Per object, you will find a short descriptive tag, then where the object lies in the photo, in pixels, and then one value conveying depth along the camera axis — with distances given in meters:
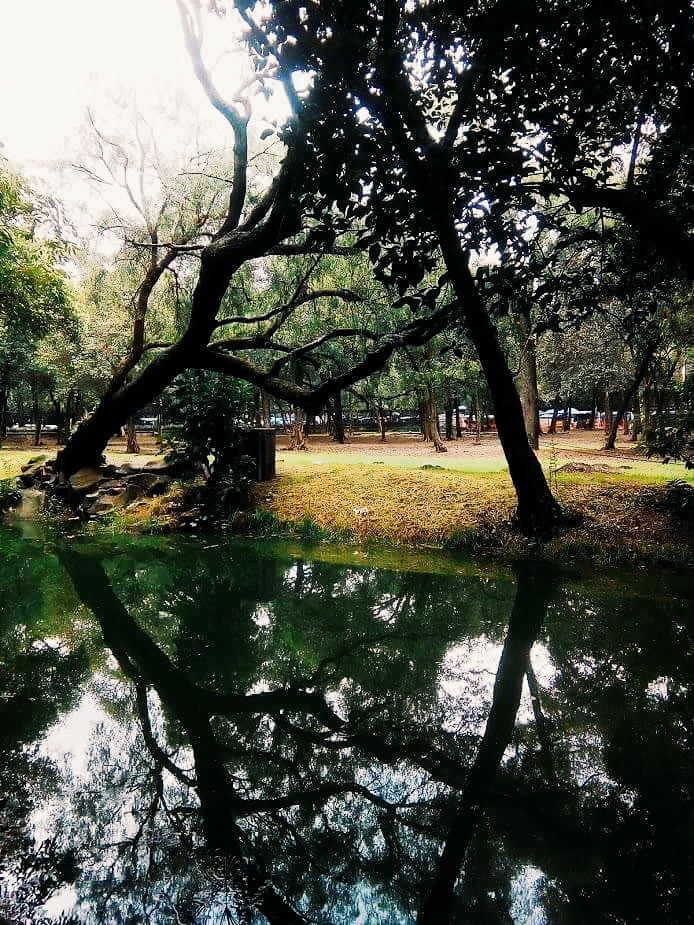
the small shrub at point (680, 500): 7.85
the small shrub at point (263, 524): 9.33
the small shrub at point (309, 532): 8.97
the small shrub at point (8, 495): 11.41
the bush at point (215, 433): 10.22
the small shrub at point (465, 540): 8.04
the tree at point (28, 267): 10.07
